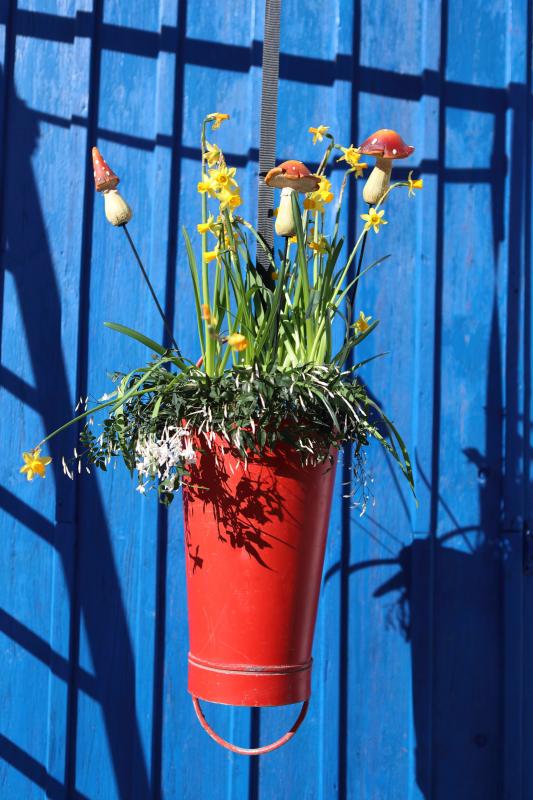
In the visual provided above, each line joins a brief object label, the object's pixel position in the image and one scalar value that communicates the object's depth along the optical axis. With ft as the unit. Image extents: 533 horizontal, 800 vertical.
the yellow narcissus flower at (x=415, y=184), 7.71
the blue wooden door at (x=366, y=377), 8.69
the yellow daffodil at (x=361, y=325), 7.76
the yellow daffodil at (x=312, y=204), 7.59
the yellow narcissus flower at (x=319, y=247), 7.71
